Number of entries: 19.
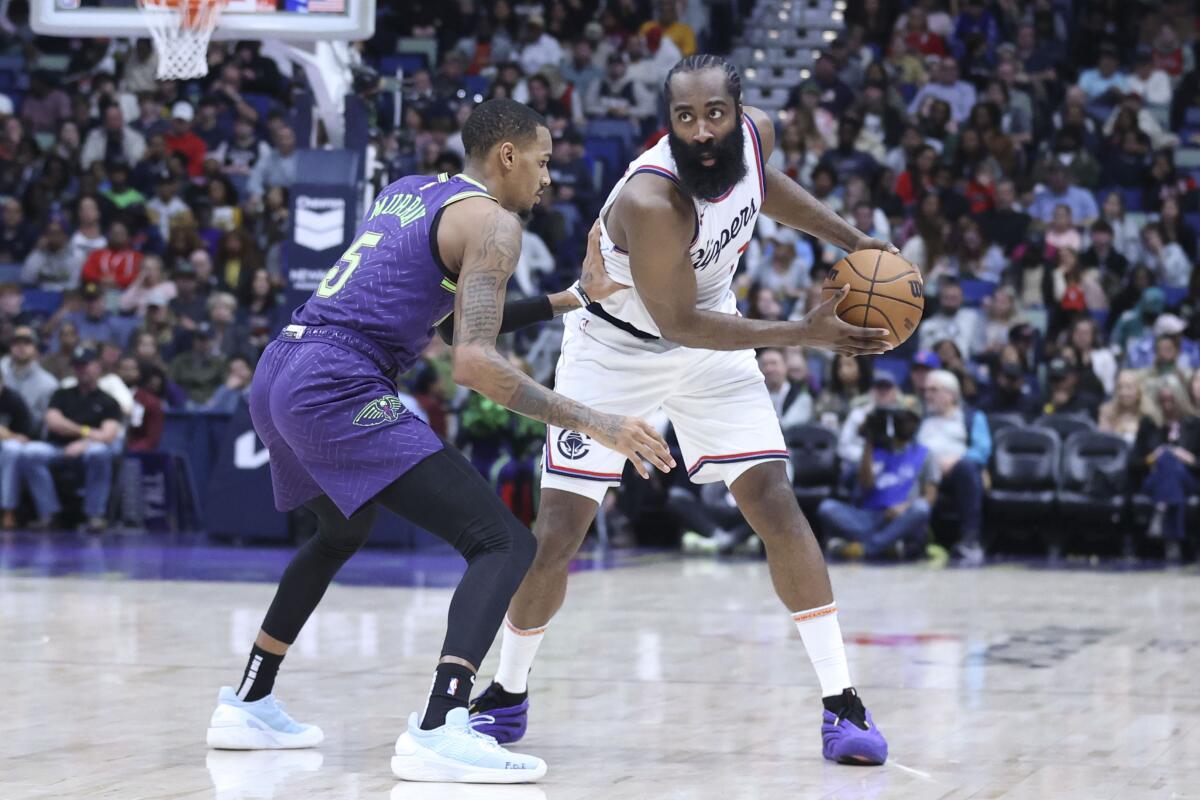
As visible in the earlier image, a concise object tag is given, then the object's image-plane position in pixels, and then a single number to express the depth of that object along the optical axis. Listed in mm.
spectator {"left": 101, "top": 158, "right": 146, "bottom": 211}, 17219
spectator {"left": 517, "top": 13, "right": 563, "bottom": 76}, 19125
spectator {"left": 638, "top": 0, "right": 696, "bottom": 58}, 19000
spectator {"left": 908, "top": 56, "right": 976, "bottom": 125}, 17516
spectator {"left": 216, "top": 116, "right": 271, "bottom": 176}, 17906
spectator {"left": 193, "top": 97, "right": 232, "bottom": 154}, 18281
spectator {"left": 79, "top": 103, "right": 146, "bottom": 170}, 18328
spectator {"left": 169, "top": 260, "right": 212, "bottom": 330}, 15625
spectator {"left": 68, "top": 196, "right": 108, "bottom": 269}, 16734
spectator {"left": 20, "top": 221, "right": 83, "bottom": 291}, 16828
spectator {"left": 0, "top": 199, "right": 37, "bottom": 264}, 17453
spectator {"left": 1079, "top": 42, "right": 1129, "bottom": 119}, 17344
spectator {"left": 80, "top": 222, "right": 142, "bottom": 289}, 16406
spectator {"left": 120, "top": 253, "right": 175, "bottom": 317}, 16031
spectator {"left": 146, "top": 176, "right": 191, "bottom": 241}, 17359
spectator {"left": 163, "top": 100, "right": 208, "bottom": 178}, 18109
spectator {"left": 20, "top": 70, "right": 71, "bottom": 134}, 19188
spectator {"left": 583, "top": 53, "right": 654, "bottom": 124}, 18172
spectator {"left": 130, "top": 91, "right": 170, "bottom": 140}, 18500
